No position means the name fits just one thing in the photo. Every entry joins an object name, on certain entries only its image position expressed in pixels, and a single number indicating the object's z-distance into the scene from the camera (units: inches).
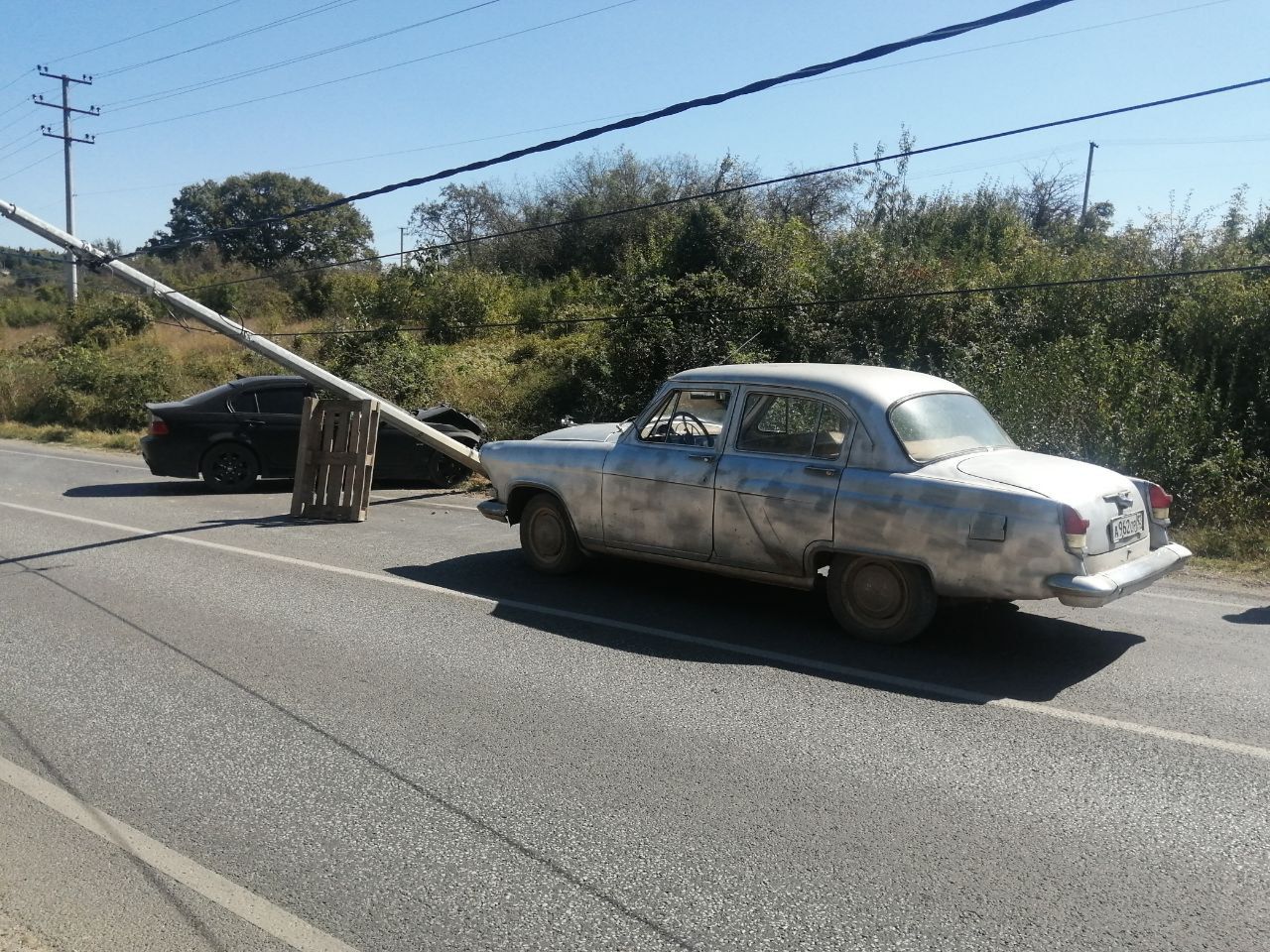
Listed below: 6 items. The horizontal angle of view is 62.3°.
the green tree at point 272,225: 2246.6
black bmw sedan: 565.9
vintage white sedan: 236.7
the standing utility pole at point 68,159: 1793.8
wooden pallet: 477.1
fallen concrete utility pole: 481.4
